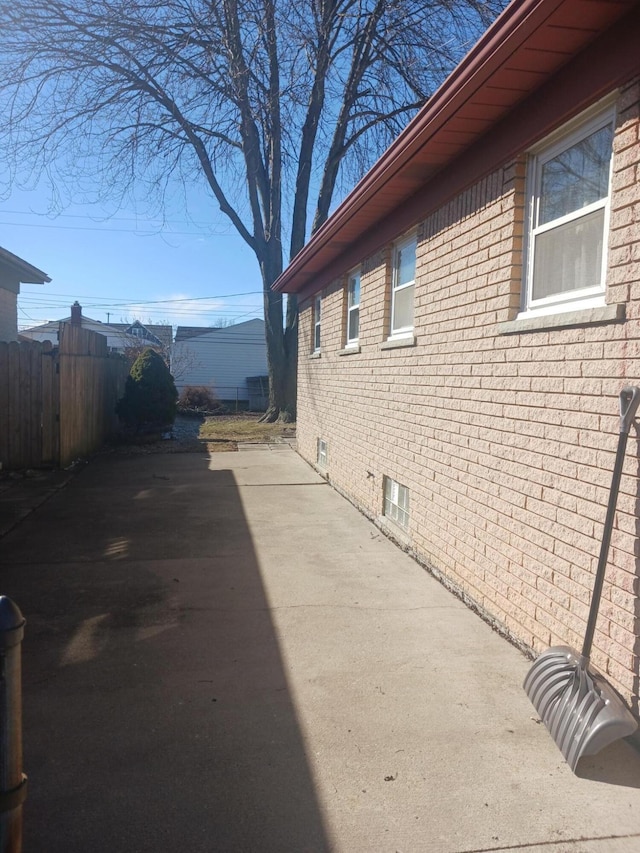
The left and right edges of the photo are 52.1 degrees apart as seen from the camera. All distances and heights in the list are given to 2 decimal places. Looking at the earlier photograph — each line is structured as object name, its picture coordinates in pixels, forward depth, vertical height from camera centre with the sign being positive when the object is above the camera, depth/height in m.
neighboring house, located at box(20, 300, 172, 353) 37.91 +2.81
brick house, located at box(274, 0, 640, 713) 3.19 +0.42
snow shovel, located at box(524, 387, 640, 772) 2.78 -1.41
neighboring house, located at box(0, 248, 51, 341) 14.10 +1.94
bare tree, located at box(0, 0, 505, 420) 14.97 +7.56
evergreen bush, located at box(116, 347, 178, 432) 15.01 -0.53
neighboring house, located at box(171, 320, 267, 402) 43.47 +1.42
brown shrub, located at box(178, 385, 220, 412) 28.83 -1.09
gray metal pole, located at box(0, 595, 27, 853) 1.83 -1.02
